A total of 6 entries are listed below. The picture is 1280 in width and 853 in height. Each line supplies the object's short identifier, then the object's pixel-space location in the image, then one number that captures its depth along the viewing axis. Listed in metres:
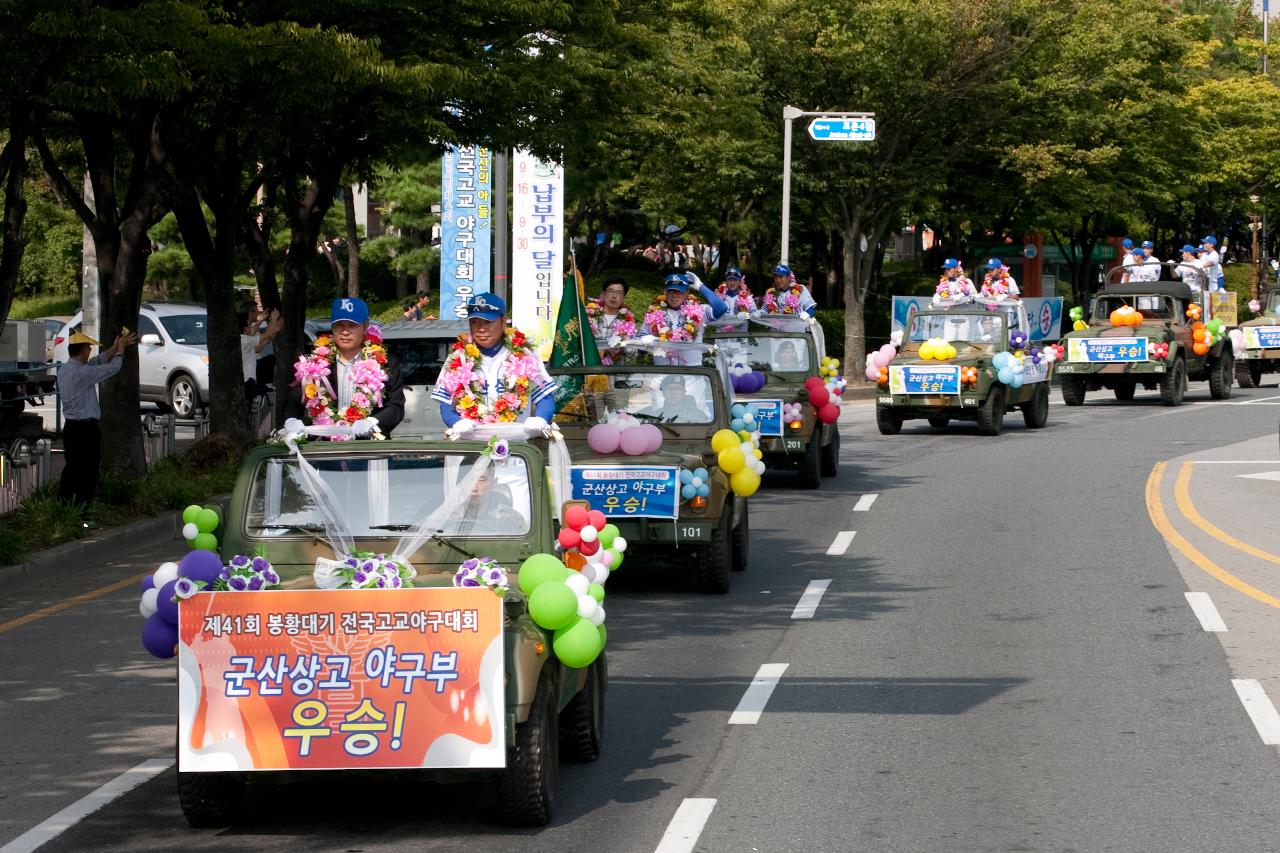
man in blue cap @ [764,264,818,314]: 25.03
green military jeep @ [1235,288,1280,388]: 41.97
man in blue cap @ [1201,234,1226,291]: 40.66
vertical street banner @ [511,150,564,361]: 31.42
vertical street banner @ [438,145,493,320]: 31.88
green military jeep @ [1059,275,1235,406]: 34.12
